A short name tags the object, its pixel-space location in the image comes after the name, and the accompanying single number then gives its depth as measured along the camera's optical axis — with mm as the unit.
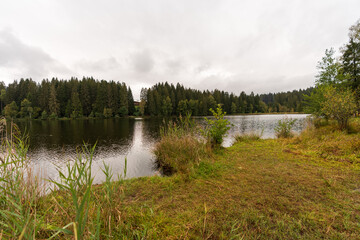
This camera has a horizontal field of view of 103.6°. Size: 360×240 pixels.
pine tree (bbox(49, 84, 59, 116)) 53469
